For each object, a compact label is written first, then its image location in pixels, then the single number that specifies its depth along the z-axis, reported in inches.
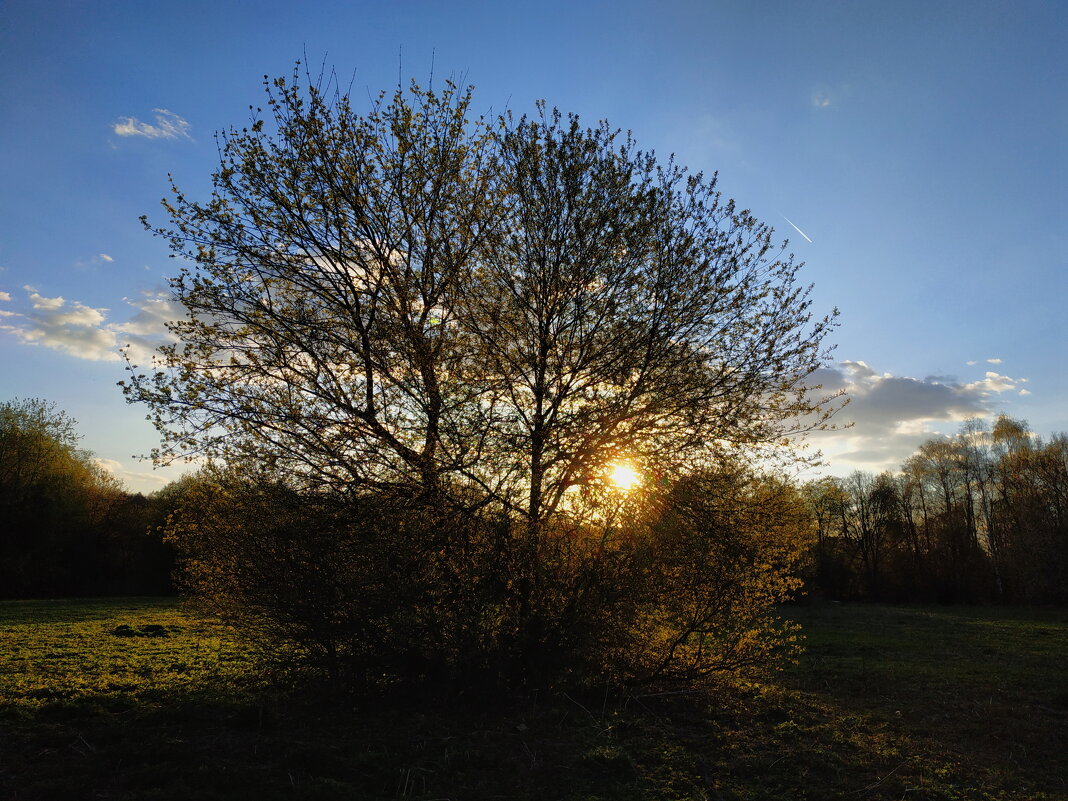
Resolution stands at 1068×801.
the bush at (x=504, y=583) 313.7
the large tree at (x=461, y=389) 318.0
